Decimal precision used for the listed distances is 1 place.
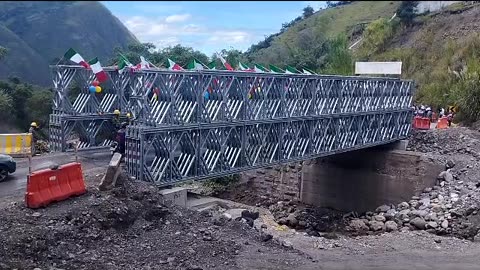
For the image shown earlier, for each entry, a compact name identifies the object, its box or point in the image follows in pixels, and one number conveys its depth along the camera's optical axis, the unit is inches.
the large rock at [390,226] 961.5
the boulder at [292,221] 1157.7
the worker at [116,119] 908.0
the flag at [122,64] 804.1
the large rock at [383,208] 1093.8
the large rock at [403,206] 1053.5
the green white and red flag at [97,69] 803.4
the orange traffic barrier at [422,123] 1375.5
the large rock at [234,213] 773.1
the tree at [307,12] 2847.0
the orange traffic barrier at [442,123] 1378.3
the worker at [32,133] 850.8
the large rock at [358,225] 1036.7
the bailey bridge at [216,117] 689.0
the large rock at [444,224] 897.2
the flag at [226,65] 866.9
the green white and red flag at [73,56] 783.7
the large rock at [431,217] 939.3
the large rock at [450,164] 1127.6
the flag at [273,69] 996.6
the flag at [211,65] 917.8
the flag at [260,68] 954.5
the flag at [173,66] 779.6
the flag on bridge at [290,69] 1034.1
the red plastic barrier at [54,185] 573.9
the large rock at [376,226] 994.1
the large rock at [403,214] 992.0
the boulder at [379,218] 1024.9
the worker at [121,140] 782.4
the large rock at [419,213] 970.7
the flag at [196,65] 784.4
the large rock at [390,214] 1021.4
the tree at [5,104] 1019.4
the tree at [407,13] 2338.8
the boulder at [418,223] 924.0
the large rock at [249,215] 854.8
